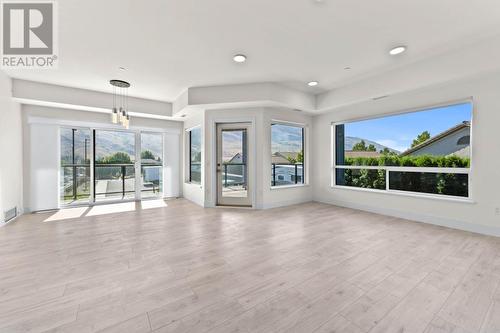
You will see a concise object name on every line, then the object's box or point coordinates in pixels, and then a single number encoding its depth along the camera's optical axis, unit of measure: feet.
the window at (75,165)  16.67
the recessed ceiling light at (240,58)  10.68
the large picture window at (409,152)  11.85
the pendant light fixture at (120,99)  13.17
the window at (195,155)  19.27
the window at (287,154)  17.40
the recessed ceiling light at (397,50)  9.95
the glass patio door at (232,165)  16.90
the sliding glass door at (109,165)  17.02
